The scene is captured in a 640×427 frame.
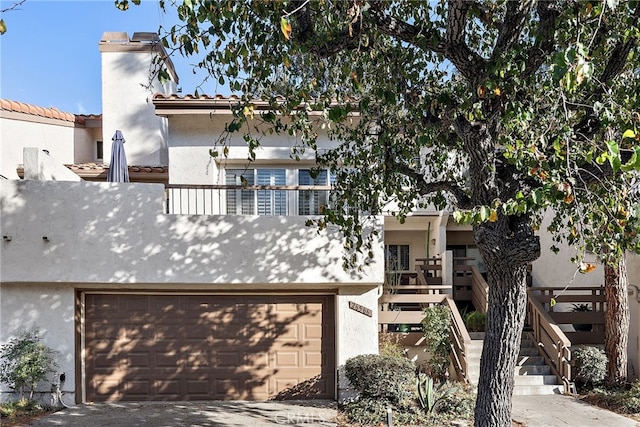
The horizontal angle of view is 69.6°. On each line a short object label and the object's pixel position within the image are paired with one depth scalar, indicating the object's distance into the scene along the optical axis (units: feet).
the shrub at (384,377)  28.35
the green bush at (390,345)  31.68
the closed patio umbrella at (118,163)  31.76
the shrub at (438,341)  33.06
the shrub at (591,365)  31.99
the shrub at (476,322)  37.78
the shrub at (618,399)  28.32
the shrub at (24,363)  27.81
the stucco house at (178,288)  29.12
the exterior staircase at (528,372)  32.22
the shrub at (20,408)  27.27
